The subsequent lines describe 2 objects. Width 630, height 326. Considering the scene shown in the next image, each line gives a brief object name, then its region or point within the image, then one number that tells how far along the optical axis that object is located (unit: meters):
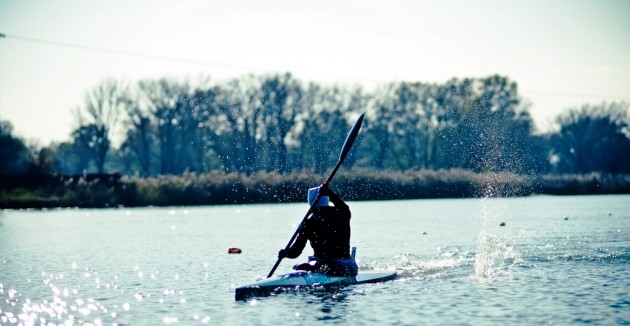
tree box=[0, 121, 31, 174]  89.94
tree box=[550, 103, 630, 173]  91.81
